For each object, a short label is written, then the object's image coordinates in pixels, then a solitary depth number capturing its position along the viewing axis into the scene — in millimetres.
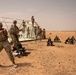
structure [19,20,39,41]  10945
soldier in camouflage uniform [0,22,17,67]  4391
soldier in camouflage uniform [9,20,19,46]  6078
